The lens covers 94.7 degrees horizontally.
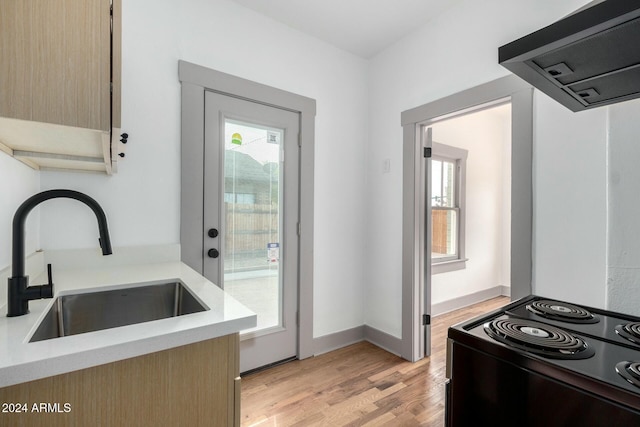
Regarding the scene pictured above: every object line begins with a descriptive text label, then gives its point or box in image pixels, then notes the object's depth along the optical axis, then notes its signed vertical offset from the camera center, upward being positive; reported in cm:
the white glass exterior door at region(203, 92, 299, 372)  207 -1
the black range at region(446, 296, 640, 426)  63 -37
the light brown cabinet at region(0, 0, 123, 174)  73 +38
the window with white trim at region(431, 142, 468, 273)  376 +10
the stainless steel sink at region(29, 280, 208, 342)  114 -40
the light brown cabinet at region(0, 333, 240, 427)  66 -46
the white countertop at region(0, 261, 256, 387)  62 -31
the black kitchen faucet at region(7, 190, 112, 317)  84 -19
